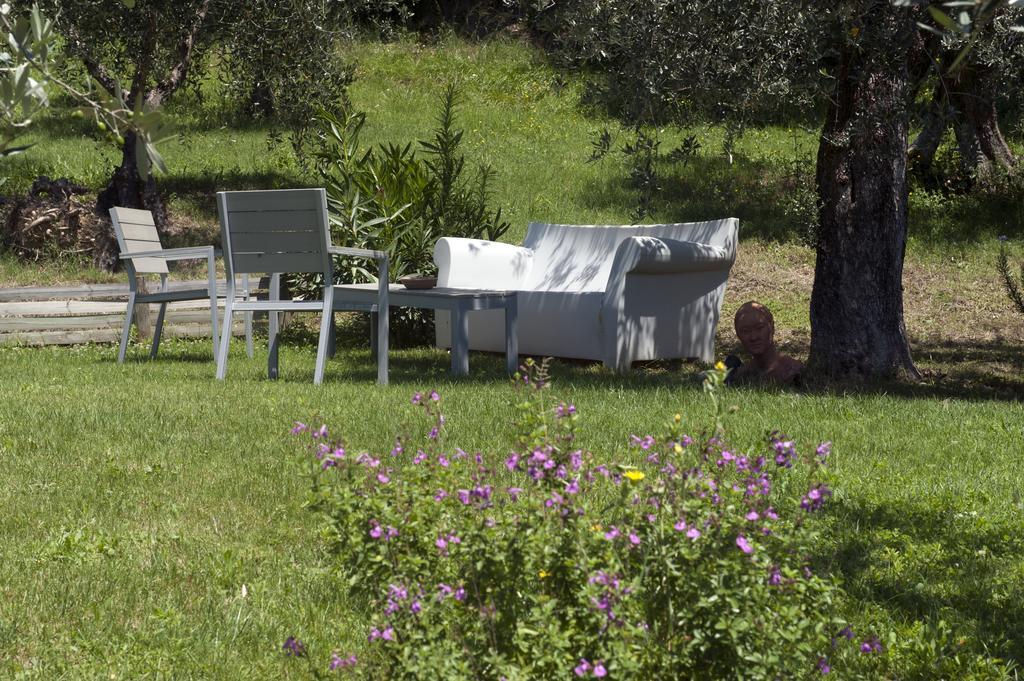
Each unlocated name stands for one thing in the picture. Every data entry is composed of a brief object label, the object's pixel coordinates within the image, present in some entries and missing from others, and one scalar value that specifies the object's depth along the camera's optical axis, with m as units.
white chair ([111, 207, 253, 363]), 17.36
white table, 15.41
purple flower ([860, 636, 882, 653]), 4.53
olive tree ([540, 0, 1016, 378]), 13.66
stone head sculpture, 14.94
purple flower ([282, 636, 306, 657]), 4.65
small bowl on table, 16.28
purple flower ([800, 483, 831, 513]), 4.74
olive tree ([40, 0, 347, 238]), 24.91
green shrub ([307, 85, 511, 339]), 20.53
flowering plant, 4.47
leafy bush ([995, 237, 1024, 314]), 17.59
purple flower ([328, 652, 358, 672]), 4.60
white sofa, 17.27
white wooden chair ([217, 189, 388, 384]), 14.80
